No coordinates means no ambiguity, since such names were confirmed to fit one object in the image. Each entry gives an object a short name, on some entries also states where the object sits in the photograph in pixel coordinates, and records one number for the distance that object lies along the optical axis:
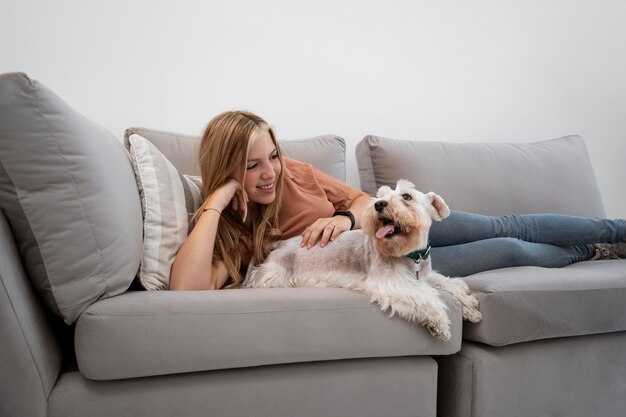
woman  1.57
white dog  1.36
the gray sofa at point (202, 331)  1.08
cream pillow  1.40
